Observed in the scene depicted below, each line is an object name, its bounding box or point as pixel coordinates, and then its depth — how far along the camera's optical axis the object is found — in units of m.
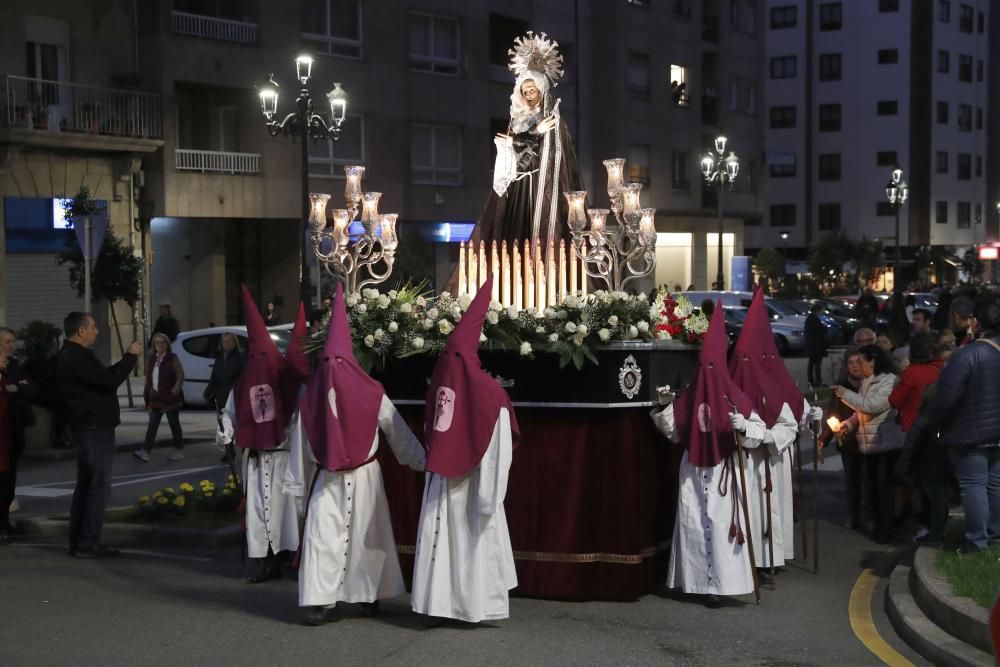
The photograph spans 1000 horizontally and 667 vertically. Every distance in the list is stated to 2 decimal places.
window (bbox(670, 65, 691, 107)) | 49.62
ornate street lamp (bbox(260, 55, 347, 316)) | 23.22
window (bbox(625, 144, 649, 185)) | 46.94
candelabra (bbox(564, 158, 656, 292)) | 11.01
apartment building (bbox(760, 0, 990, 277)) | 74.62
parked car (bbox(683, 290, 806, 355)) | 34.62
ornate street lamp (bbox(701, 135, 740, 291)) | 39.27
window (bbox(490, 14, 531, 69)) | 41.38
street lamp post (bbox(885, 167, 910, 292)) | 46.06
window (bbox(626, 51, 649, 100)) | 47.16
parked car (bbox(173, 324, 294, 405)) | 24.27
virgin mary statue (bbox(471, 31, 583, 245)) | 11.86
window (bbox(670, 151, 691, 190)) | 49.75
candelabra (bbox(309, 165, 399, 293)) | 12.20
